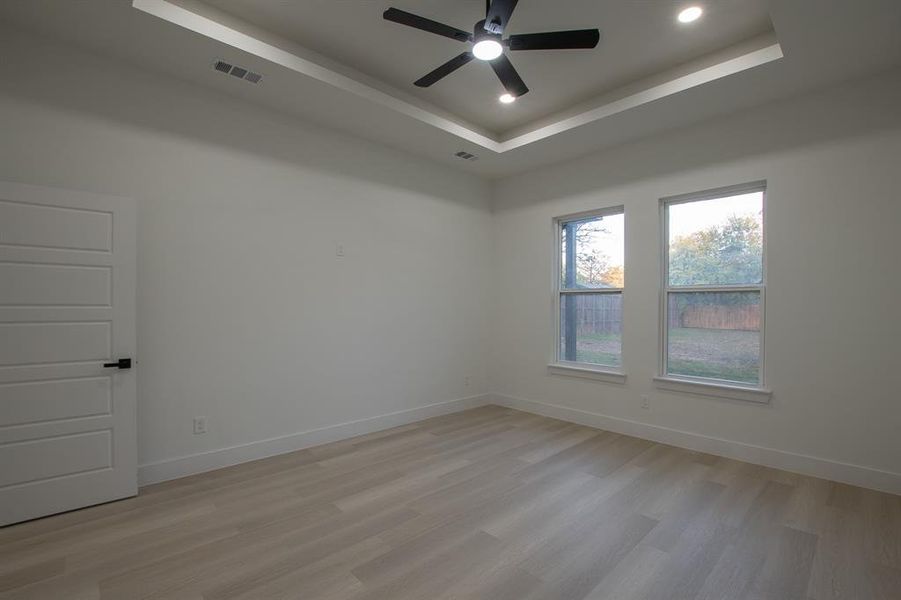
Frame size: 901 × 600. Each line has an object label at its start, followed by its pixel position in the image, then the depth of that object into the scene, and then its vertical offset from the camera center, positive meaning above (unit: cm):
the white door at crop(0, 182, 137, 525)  254 -33
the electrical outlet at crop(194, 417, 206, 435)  333 -101
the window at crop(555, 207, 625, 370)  465 +12
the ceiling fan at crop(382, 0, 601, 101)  245 +162
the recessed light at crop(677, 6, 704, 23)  283 +196
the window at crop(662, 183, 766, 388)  371 +13
